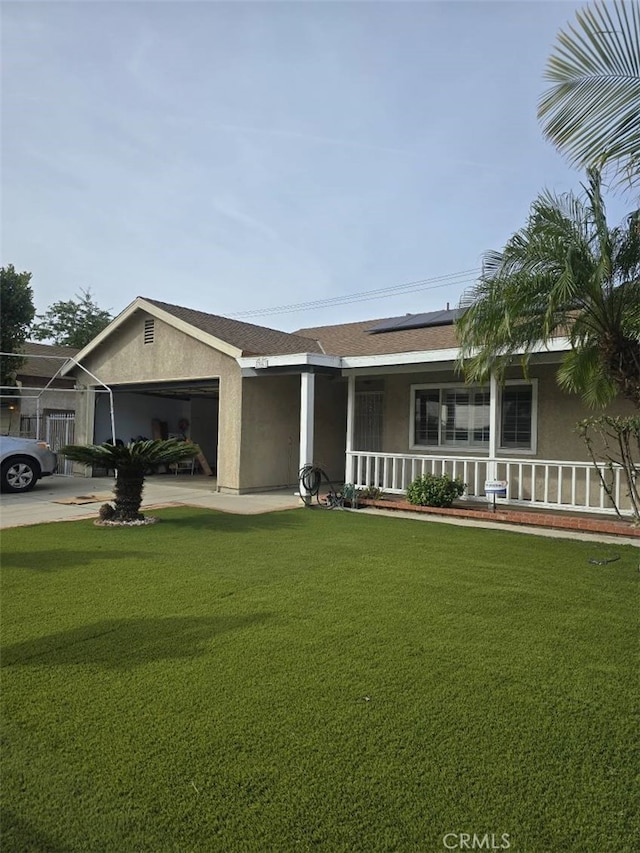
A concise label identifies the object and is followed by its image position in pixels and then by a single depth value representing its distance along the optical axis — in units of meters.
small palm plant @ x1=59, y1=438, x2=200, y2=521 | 9.05
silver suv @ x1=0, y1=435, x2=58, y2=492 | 12.88
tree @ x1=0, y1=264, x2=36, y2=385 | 21.95
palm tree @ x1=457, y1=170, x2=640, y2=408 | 6.33
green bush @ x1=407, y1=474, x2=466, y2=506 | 10.28
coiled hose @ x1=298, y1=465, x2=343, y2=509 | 11.16
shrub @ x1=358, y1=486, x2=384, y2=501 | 11.29
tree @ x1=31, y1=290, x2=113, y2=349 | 45.38
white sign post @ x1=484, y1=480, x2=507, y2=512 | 9.70
